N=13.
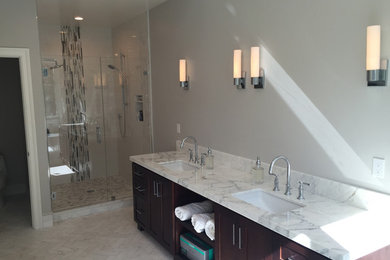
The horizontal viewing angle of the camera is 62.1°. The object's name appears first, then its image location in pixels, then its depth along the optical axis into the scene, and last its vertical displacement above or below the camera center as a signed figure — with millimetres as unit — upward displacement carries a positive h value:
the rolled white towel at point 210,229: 2463 -1011
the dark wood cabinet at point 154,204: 3018 -1081
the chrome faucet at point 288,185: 2285 -637
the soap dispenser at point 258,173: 2584 -623
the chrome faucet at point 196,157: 3361 -622
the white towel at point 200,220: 2586 -994
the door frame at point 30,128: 3625 -319
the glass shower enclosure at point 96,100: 4723 -18
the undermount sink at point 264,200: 2256 -761
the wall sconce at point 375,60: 1799 +183
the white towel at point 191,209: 2781 -977
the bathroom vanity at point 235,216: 1635 -738
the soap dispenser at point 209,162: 3123 -629
